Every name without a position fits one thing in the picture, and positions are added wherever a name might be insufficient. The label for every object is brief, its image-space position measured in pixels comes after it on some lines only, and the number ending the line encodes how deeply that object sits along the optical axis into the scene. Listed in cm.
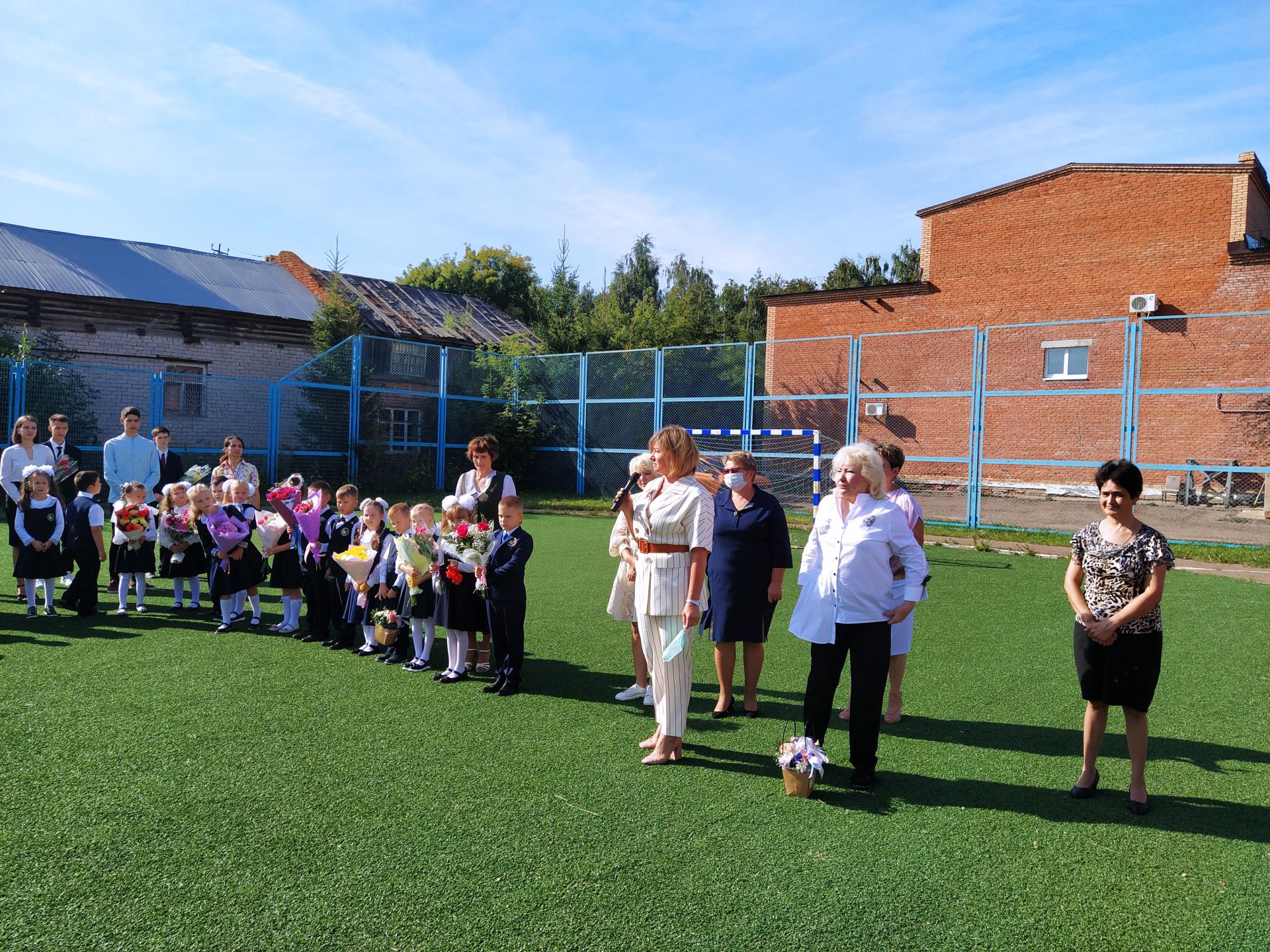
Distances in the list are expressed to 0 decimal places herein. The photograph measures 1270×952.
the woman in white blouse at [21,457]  850
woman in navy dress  534
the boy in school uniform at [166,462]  982
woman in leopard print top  399
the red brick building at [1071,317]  1875
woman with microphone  443
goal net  1773
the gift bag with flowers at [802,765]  409
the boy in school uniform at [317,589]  716
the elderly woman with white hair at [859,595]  423
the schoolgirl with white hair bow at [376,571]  672
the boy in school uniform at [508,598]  579
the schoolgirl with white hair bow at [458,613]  611
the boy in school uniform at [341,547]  700
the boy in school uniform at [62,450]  879
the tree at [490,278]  4303
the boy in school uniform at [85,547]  793
